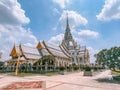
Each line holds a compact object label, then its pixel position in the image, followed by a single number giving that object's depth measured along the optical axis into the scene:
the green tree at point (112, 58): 10.97
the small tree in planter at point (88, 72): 14.09
